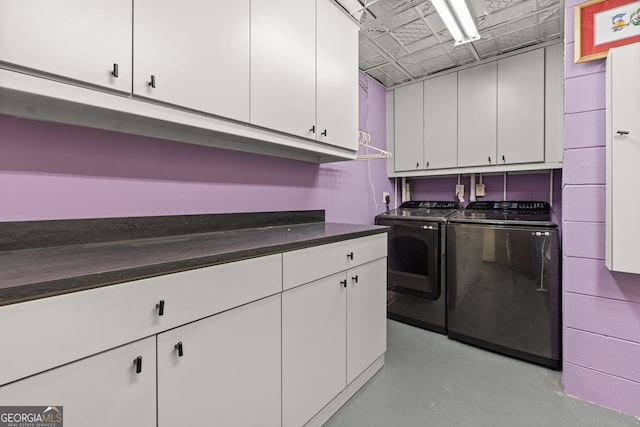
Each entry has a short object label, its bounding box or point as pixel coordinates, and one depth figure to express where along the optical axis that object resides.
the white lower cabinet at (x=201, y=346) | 0.63
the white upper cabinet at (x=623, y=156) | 1.32
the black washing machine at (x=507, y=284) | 1.85
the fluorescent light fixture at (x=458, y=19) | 1.67
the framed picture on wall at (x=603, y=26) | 1.38
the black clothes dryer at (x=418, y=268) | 2.31
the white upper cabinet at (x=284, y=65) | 1.36
